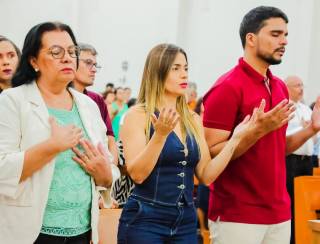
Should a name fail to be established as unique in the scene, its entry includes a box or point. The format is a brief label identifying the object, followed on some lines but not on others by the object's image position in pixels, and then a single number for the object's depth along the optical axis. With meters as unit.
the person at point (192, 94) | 11.03
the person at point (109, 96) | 11.55
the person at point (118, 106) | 8.90
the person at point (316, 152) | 6.75
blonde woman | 2.75
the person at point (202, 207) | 6.24
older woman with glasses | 2.28
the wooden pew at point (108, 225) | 3.21
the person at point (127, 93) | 12.34
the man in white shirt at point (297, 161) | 5.61
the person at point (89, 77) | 4.02
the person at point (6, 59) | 3.31
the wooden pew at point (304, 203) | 3.76
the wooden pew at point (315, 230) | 3.06
